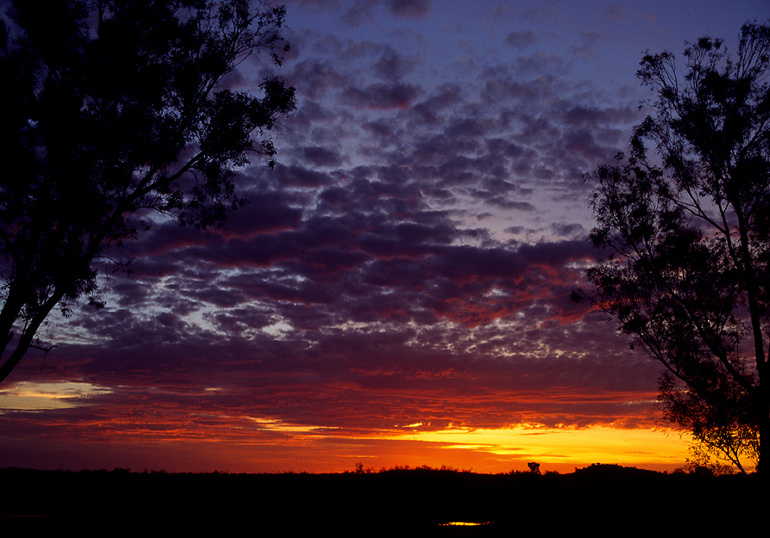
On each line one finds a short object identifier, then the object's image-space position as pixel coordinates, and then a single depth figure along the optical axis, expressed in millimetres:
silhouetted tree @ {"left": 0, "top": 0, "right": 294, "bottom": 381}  18750
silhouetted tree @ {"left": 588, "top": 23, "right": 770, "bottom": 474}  23625
